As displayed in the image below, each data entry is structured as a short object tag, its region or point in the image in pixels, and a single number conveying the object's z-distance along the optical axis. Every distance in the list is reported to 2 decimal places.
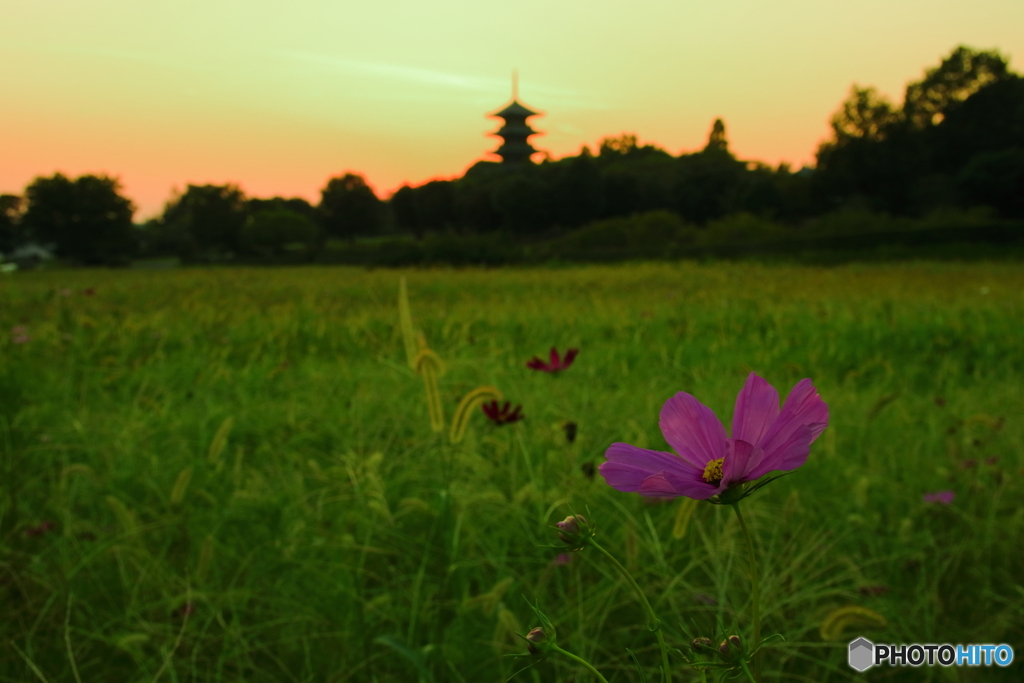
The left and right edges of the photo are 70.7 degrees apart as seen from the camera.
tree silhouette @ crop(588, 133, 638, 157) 38.41
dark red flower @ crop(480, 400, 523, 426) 1.01
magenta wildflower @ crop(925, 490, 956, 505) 1.25
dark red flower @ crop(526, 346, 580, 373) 1.24
